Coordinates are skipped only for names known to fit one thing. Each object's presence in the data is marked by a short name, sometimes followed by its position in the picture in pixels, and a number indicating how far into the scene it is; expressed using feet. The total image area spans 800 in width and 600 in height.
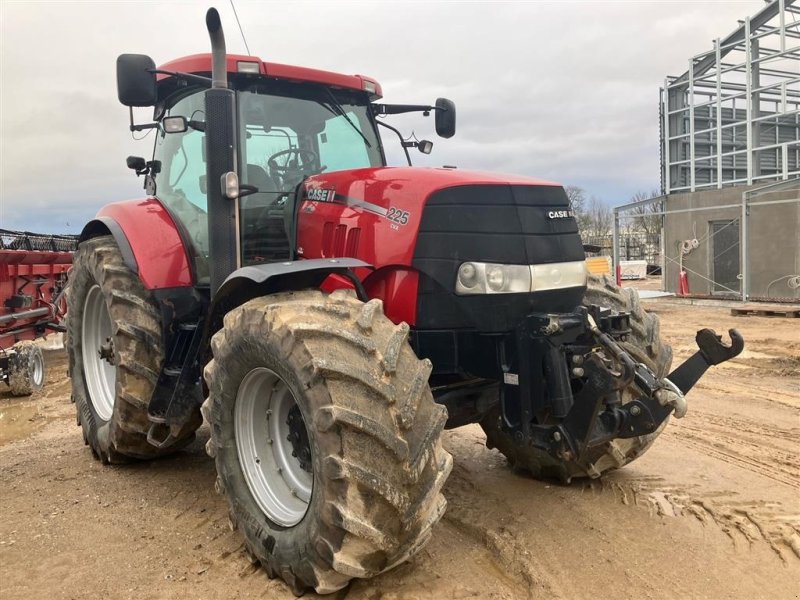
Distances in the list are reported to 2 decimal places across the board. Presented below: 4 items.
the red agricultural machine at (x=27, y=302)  25.05
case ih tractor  8.87
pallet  42.98
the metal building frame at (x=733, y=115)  58.23
